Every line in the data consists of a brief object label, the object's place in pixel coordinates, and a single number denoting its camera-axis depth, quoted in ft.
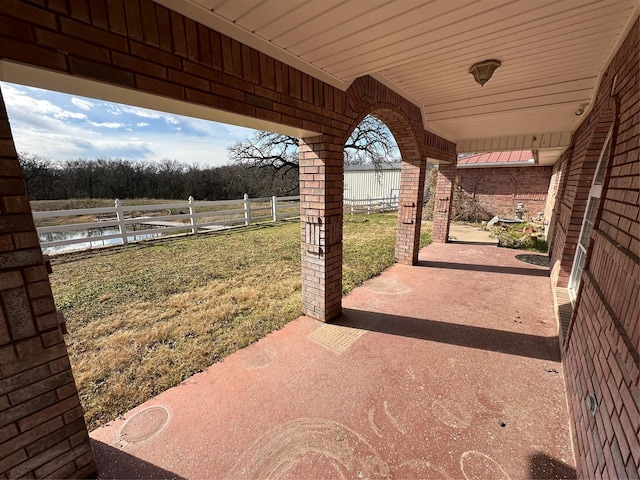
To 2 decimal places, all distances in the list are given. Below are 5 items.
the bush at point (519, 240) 23.20
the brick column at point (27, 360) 3.85
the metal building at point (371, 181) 68.54
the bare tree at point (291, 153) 56.08
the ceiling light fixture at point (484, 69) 8.27
